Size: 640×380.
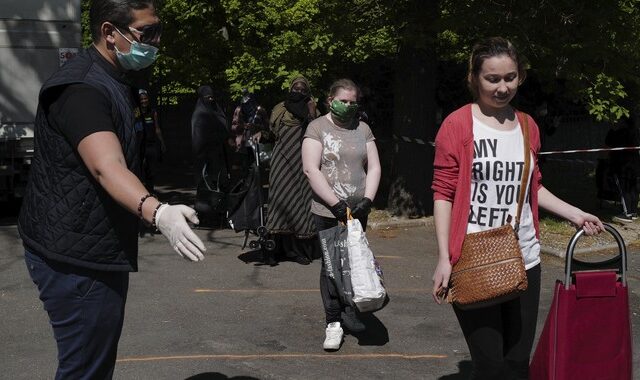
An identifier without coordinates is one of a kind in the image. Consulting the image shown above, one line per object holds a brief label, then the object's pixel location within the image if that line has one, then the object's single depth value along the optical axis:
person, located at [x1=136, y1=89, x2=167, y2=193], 13.22
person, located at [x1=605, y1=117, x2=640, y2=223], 13.17
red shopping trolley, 3.97
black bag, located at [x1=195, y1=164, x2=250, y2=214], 11.55
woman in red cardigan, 4.19
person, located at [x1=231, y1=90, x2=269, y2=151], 12.21
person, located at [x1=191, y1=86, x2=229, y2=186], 12.05
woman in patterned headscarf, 9.54
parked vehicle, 13.25
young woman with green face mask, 6.70
